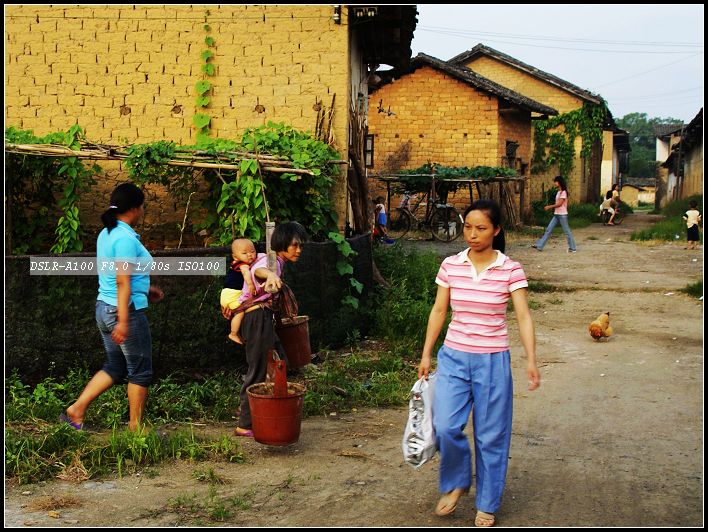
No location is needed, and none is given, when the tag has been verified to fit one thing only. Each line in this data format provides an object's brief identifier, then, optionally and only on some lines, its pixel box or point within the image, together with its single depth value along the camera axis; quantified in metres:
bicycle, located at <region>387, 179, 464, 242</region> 20.50
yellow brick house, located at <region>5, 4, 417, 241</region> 9.92
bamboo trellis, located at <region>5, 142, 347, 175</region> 8.52
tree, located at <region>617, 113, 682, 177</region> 87.56
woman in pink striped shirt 4.21
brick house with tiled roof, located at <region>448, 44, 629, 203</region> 30.38
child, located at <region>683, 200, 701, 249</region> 17.58
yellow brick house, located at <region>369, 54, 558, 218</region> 23.17
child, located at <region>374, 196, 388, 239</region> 18.16
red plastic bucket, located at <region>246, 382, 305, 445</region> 5.27
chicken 8.87
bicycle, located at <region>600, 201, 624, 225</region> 28.69
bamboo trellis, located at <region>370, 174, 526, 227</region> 20.58
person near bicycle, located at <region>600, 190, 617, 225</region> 28.25
